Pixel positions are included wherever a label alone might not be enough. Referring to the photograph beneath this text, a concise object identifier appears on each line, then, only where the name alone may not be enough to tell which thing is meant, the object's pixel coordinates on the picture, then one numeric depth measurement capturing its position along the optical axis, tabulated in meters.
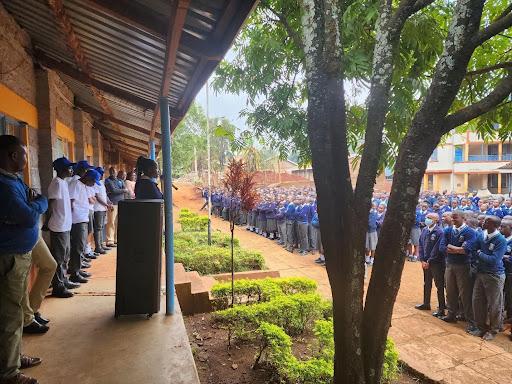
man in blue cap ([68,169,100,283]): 4.87
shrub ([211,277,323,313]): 5.64
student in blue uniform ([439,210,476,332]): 6.12
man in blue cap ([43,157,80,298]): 4.06
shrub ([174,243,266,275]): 8.14
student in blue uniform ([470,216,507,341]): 5.64
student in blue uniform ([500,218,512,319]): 6.18
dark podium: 3.65
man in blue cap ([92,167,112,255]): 6.43
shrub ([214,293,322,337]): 4.52
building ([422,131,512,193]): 34.81
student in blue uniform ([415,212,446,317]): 6.78
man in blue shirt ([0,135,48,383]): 2.36
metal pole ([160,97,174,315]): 3.94
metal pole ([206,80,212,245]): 11.45
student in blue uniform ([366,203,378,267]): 10.43
